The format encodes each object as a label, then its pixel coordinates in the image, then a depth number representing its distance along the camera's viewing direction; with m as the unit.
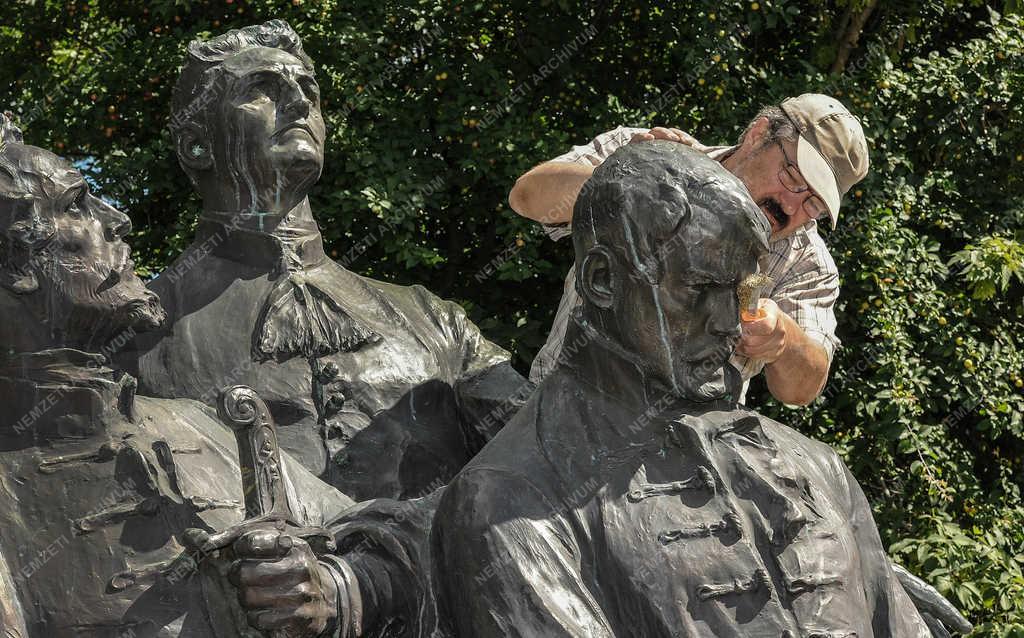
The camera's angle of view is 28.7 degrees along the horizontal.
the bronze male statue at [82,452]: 4.65
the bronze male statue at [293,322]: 5.67
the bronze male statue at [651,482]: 4.27
